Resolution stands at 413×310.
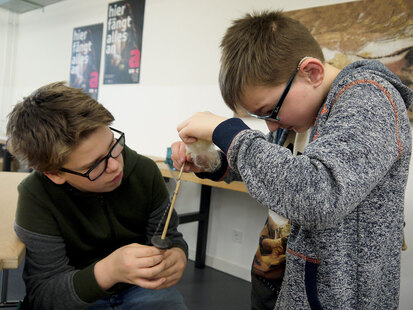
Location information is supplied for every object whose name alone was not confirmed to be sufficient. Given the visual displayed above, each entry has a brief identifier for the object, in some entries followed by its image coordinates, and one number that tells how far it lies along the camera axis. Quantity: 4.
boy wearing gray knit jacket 0.57
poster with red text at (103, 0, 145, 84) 3.40
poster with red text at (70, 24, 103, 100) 3.80
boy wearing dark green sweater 0.90
